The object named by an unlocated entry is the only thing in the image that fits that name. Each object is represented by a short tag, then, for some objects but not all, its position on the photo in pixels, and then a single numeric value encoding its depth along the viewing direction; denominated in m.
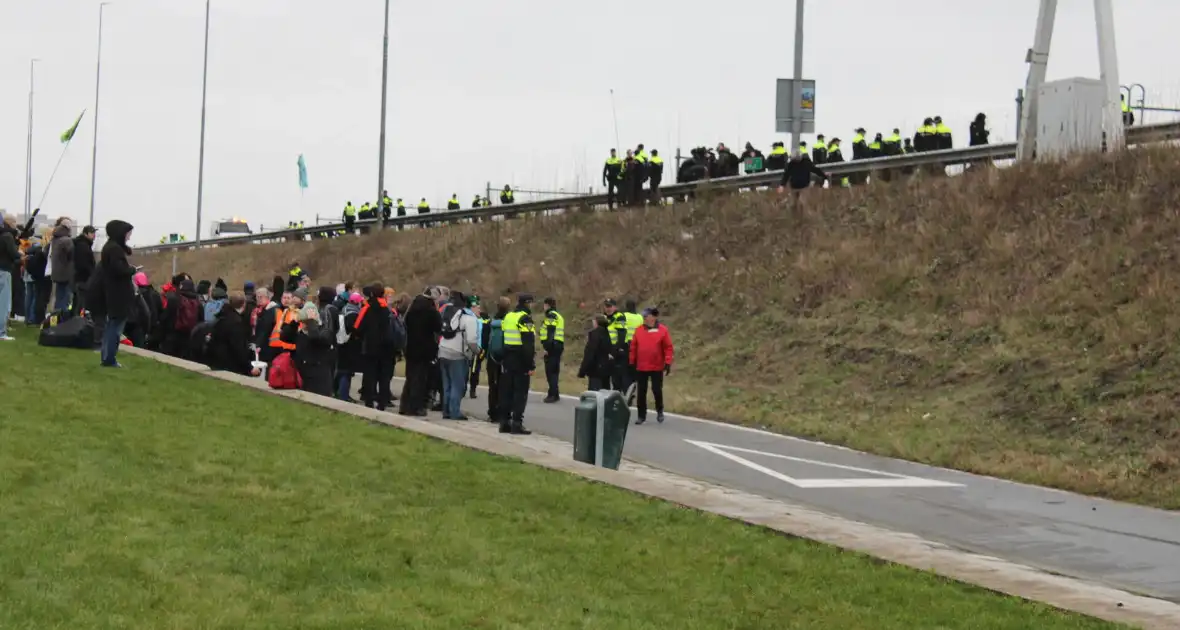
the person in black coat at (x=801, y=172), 34.12
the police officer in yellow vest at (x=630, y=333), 21.20
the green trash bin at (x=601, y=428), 14.27
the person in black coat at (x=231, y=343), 18.00
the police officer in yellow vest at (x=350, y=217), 58.43
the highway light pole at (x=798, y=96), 30.34
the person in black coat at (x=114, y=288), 16.83
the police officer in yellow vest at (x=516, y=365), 18.28
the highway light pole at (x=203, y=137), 64.81
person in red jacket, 20.48
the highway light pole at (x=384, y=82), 49.06
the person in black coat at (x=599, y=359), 20.77
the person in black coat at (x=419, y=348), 18.61
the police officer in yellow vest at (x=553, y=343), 21.00
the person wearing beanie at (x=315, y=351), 16.48
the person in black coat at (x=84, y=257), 18.95
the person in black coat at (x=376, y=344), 18.17
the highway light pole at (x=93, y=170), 73.69
